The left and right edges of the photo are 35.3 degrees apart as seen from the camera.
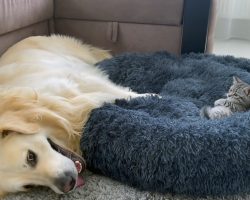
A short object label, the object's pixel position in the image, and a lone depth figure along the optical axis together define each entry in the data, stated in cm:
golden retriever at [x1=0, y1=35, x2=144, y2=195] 114
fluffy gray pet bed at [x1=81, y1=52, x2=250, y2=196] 117
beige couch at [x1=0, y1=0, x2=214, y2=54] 221
